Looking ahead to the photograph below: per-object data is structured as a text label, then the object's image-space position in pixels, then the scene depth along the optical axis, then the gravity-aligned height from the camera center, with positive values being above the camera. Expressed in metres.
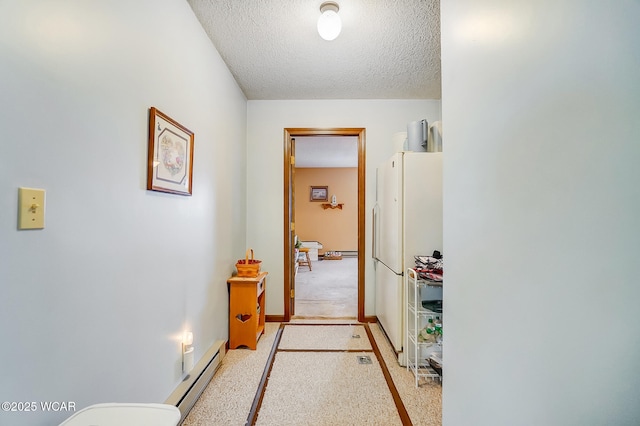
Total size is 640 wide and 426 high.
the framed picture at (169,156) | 1.35 +0.35
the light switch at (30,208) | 0.75 +0.03
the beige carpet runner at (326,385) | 1.62 -1.15
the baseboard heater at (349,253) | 7.87 -0.95
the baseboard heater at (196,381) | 1.55 -1.03
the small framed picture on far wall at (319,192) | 7.89 +0.80
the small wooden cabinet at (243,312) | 2.46 -0.84
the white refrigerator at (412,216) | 2.16 +0.03
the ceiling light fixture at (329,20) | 1.71 +1.25
